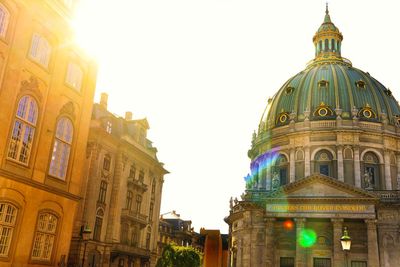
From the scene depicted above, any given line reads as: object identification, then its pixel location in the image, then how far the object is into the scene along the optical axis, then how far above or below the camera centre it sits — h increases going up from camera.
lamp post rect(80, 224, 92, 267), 26.85 +2.36
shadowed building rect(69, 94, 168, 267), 43.06 +8.34
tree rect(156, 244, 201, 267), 55.23 +2.82
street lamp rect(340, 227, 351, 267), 21.19 +2.31
